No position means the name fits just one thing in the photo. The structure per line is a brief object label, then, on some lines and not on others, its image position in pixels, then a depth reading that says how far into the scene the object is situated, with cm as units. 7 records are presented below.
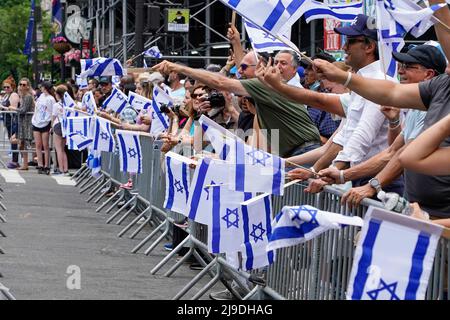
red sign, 1562
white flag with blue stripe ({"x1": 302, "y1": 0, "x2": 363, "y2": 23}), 933
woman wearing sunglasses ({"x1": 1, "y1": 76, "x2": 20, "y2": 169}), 2838
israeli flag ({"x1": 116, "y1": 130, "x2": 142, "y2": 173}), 1460
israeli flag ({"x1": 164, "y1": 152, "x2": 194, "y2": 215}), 1076
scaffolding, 2397
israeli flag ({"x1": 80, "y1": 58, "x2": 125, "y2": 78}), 2045
